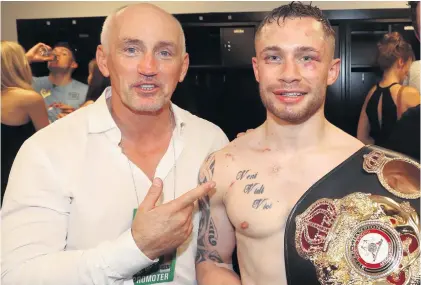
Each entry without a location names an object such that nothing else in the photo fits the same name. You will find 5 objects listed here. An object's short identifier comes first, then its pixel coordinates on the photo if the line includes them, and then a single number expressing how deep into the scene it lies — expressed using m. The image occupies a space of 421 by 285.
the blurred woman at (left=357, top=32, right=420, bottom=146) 2.23
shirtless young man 1.23
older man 1.27
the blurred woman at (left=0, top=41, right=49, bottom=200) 2.60
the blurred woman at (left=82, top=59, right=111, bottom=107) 3.17
